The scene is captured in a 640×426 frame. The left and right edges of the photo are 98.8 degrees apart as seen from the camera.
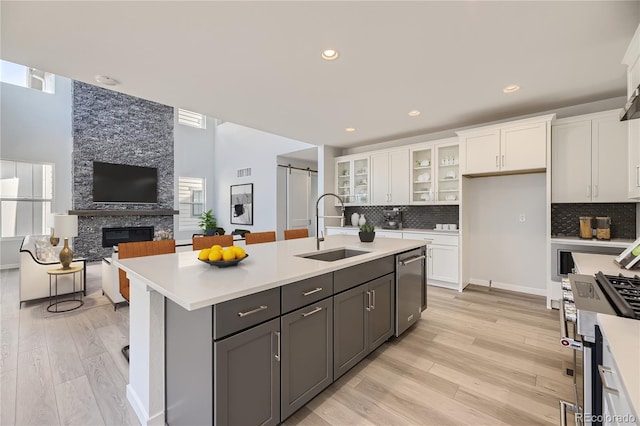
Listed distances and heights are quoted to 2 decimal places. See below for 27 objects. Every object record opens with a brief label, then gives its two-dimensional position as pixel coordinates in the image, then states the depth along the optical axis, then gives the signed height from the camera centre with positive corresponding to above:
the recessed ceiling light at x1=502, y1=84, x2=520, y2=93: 3.00 +1.40
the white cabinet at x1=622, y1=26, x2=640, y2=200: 1.90 +0.66
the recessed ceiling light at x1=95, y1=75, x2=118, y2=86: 2.67 +1.31
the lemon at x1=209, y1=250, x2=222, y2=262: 1.70 -0.27
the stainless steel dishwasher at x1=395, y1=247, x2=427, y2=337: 2.58 -0.75
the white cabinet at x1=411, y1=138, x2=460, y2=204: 4.46 +0.70
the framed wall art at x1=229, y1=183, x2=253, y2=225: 7.59 +0.24
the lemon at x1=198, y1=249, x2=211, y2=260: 1.73 -0.27
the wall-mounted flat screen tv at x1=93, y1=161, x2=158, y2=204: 6.79 +0.74
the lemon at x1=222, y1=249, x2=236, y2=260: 1.71 -0.26
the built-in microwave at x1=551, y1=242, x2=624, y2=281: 3.29 -0.50
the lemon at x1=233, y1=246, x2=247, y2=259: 1.76 -0.26
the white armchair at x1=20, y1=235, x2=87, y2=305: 3.52 -0.75
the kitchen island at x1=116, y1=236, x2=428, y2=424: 1.26 -0.48
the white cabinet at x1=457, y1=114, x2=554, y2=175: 3.52 +0.92
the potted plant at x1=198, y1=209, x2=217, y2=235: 8.40 -0.30
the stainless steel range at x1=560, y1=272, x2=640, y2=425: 1.10 -0.44
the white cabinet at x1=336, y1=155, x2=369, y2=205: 5.54 +0.73
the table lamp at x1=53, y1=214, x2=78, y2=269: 3.40 -0.23
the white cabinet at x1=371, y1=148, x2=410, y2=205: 4.91 +0.67
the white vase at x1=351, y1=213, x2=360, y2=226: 4.99 -0.11
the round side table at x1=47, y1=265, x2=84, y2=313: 3.42 -0.88
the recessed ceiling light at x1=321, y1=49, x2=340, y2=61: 2.32 +1.37
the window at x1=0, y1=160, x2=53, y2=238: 5.63 +0.30
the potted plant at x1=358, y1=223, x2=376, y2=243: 3.04 -0.23
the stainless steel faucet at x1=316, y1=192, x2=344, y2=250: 2.66 -0.27
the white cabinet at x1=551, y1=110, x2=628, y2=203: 3.15 +0.67
